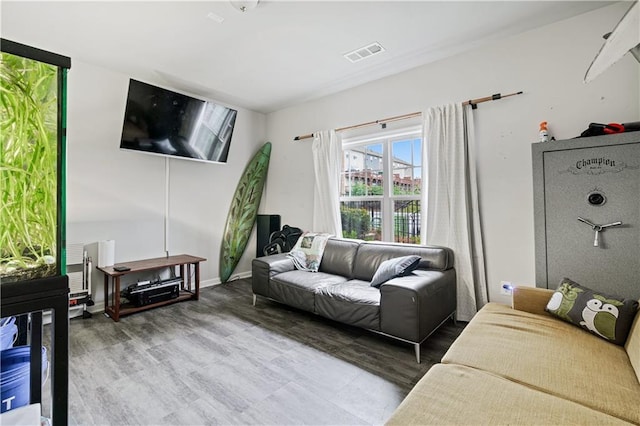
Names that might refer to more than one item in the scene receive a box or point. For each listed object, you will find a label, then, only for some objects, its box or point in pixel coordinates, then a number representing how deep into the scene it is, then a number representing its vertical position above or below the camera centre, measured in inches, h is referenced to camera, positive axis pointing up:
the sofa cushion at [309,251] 137.8 -16.1
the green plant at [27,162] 31.5 +6.8
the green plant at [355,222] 152.7 -2.4
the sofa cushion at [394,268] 102.7 -18.4
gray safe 78.3 +0.7
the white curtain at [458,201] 112.1 +6.1
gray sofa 88.4 -26.1
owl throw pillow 62.3 -22.0
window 136.0 +15.9
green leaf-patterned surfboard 174.2 +5.0
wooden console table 117.6 -27.5
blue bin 39.1 -21.6
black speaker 184.2 -5.3
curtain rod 108.8 +45.4
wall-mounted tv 127.0 +46.1
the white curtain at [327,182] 154.7 +19.7
